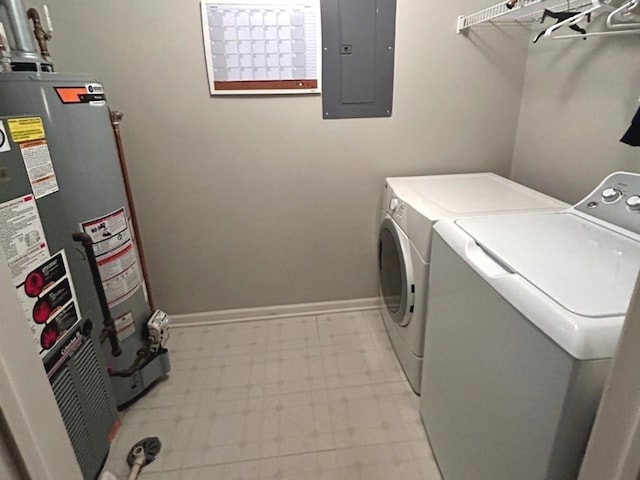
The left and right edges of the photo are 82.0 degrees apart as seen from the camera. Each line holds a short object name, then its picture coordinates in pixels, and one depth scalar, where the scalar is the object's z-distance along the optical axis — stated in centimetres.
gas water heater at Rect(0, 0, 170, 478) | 103
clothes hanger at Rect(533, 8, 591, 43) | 135
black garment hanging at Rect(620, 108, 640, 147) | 110
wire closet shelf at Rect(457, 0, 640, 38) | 120
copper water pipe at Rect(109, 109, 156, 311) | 169
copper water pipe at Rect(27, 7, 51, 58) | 140
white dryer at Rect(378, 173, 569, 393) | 142
